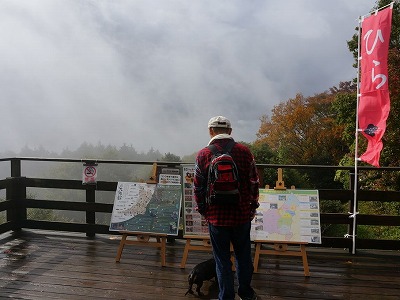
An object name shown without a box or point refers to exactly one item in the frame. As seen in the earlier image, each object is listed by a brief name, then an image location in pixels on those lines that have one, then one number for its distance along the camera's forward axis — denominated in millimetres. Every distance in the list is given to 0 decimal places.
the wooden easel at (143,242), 4062
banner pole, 4480
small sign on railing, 5043
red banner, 4227
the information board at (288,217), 3893
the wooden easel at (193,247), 3957
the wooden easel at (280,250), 3805
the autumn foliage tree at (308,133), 26406
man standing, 2652
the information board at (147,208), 4246
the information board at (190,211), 4035
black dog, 3250
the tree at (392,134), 14203
